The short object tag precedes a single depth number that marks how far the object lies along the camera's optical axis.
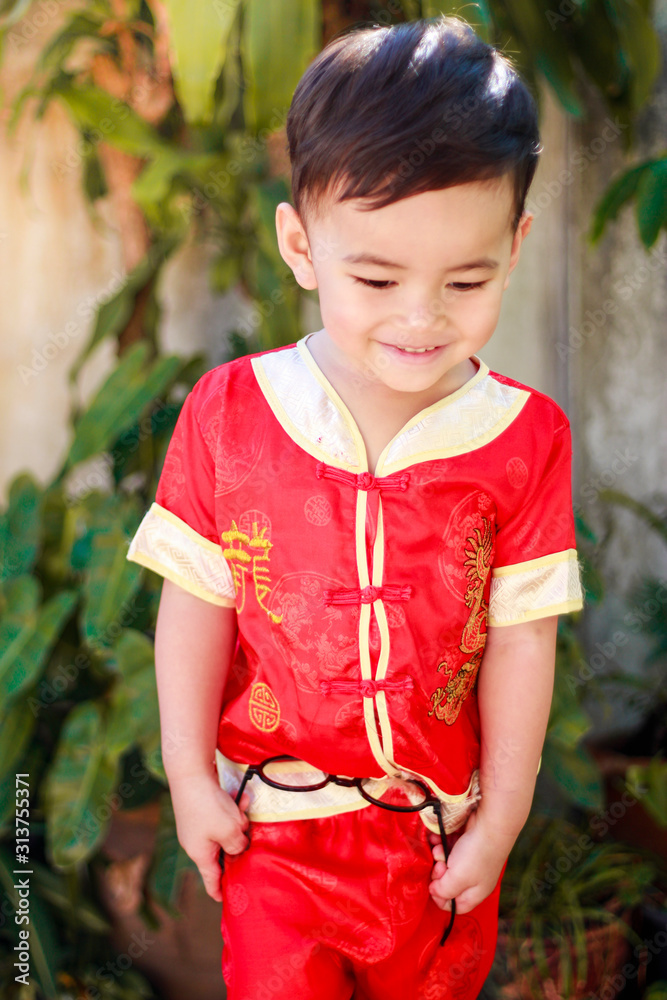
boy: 0.88
